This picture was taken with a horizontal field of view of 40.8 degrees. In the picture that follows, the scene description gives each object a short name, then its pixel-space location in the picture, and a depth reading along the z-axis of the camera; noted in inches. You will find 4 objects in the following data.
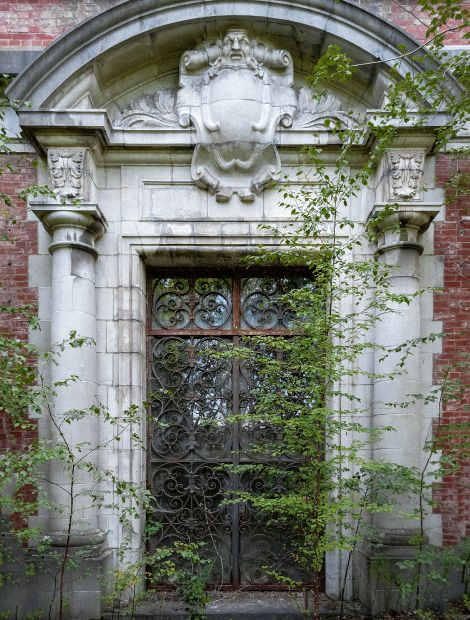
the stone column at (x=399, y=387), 209.9
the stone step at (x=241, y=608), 213.0
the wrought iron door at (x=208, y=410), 237.8
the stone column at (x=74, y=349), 211.5
